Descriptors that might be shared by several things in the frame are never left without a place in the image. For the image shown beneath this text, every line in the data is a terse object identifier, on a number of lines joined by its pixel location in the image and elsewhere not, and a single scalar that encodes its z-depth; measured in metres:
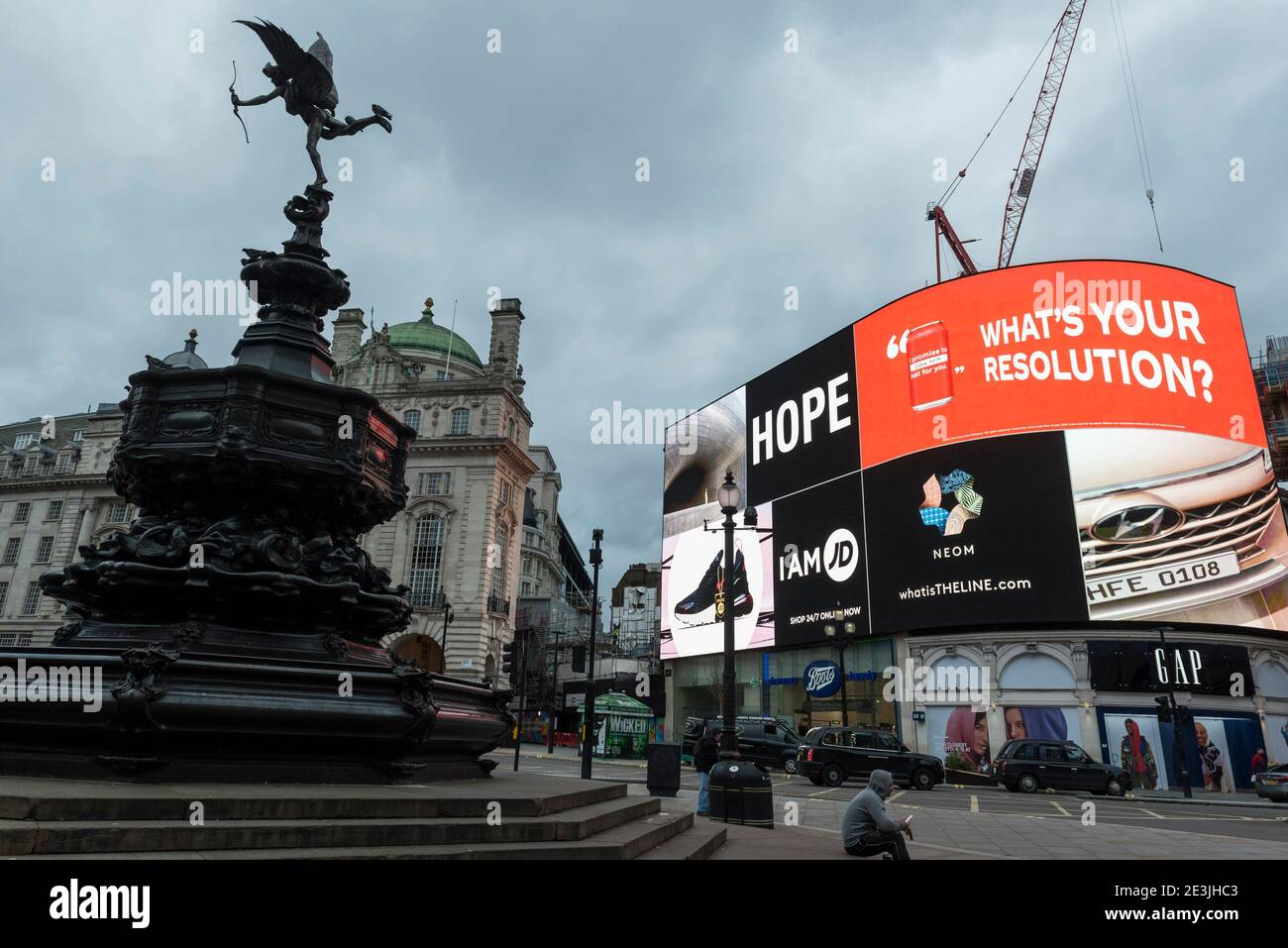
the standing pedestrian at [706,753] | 14.48
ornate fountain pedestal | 6.19
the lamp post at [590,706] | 21.00
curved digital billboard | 35.56
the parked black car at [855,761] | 26.47
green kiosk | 39.38
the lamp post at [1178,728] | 28.97
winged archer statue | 9.22
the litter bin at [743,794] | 11.64
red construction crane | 71.31
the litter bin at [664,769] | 15.28
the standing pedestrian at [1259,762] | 34.25
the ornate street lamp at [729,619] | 12.48
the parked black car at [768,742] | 30.52
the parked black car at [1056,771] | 26.69
